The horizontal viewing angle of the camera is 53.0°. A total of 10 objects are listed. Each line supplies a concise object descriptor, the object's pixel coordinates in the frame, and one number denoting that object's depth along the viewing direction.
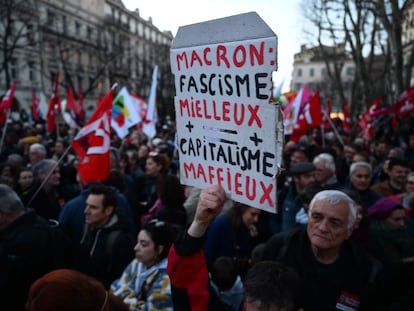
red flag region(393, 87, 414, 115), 9.71
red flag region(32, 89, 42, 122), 17.36
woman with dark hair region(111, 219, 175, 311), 2.77
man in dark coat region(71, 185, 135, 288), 3.30
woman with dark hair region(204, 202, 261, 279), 3.47
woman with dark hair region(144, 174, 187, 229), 4.09
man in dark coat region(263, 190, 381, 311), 2.29
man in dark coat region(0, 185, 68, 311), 2.54
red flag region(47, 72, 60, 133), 11.05
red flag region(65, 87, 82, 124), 12.48
